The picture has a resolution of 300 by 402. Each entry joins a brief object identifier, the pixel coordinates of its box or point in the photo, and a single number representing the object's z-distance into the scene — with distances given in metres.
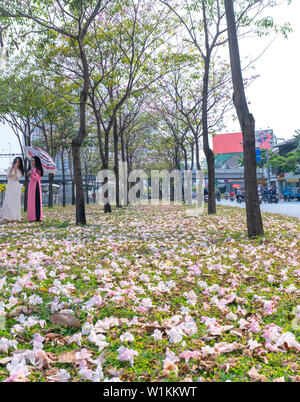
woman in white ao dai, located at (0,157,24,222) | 12.57
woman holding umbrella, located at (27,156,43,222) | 12.39
